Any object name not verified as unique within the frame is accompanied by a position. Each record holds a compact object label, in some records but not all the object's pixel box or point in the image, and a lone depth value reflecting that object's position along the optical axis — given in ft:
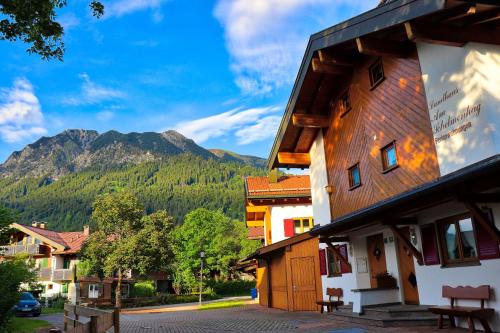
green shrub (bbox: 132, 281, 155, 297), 140.15
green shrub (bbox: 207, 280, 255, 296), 153.28
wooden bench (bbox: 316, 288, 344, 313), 47.34
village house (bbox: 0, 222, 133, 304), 141.90
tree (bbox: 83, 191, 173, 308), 114.52
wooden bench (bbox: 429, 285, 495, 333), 25.48
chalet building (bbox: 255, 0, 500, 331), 27.14
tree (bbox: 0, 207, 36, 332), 34.32
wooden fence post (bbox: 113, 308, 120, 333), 22.92
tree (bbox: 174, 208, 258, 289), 151.53
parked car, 80.64
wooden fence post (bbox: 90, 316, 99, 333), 19.01
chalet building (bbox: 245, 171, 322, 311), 57.87
